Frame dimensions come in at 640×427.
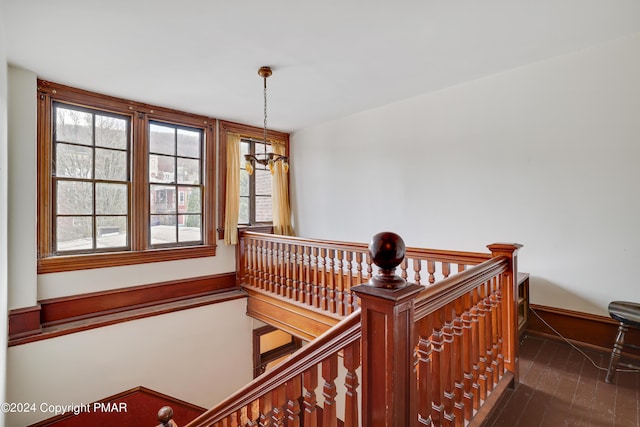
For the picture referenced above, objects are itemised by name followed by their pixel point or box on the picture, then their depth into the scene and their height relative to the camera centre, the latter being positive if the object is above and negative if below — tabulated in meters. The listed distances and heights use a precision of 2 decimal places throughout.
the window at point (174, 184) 4.14 +0.42
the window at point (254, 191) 5.08 +0.37
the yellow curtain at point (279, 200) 5.29 +0.23
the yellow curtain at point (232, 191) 4.64 +0.33
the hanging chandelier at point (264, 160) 3.03 +0.61
